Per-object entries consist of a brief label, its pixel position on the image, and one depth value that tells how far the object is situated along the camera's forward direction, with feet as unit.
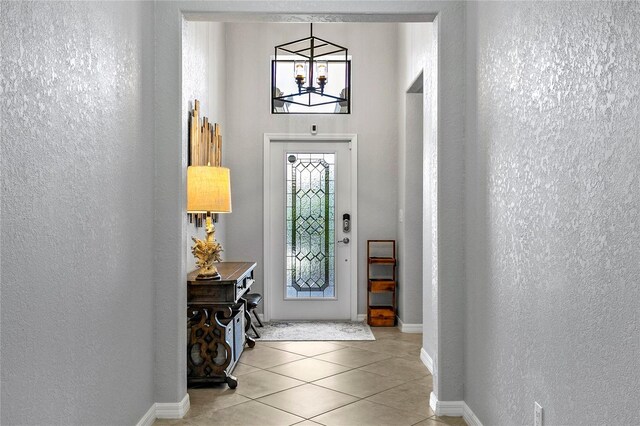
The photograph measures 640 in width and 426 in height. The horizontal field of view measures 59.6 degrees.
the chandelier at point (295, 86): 20.04
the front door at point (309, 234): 20.47
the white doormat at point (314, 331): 17.83
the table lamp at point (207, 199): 12.64
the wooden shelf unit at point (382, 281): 19.56
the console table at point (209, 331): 12.60
